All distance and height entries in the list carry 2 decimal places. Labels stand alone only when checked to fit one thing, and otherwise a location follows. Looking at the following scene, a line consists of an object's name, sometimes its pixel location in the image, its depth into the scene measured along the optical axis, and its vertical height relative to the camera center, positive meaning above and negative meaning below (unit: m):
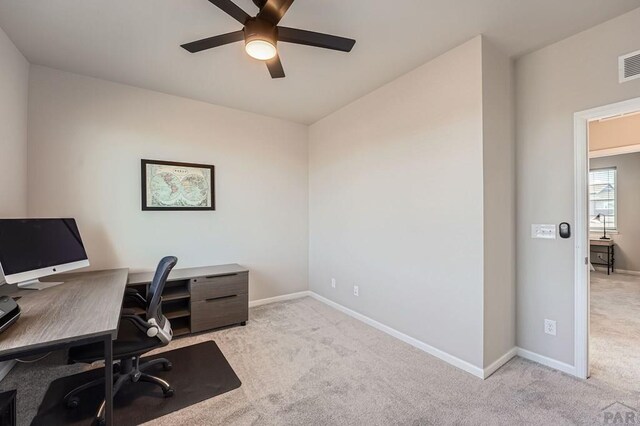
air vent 1.93 +1.01
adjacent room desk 5.39 -0.74
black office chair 1.73 -0.83
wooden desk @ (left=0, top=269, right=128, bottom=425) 1.20 -0.54
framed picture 3.16 +0.33
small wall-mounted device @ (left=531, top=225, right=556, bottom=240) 2.34 -0.16
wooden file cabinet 2.96 -0.91
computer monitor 1.84 -0.26
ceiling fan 1.57 +1.10
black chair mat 1.79 -1.28
